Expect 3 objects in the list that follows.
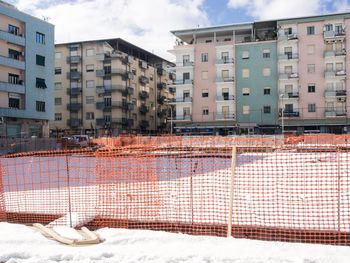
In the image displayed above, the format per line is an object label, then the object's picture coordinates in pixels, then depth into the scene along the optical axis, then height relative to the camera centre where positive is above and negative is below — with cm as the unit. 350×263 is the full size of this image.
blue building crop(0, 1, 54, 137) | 4428 +656
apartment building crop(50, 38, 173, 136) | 6438 +645
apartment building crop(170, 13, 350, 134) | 5388 +692
